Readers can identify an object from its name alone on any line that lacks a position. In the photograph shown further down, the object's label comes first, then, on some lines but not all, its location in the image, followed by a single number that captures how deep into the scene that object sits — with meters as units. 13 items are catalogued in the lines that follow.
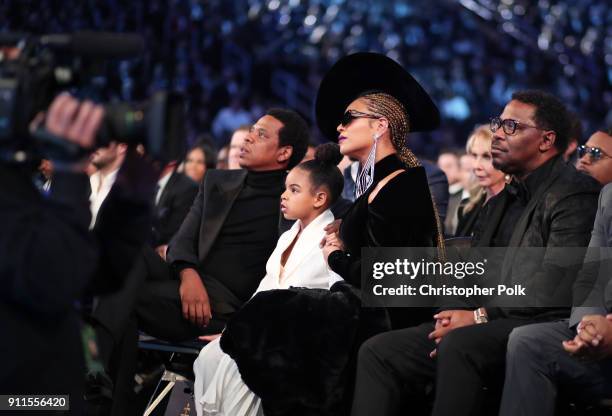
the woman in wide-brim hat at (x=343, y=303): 8.44
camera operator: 4.27
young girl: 8.85
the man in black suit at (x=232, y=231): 9.92
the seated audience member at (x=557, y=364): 7.56
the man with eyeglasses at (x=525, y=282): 7.93
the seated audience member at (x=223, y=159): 16.27
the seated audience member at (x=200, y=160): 16.60
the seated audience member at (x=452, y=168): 16.41
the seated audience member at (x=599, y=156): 9.23
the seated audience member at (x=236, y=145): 13.37
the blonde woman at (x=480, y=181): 11.04
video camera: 4.39
